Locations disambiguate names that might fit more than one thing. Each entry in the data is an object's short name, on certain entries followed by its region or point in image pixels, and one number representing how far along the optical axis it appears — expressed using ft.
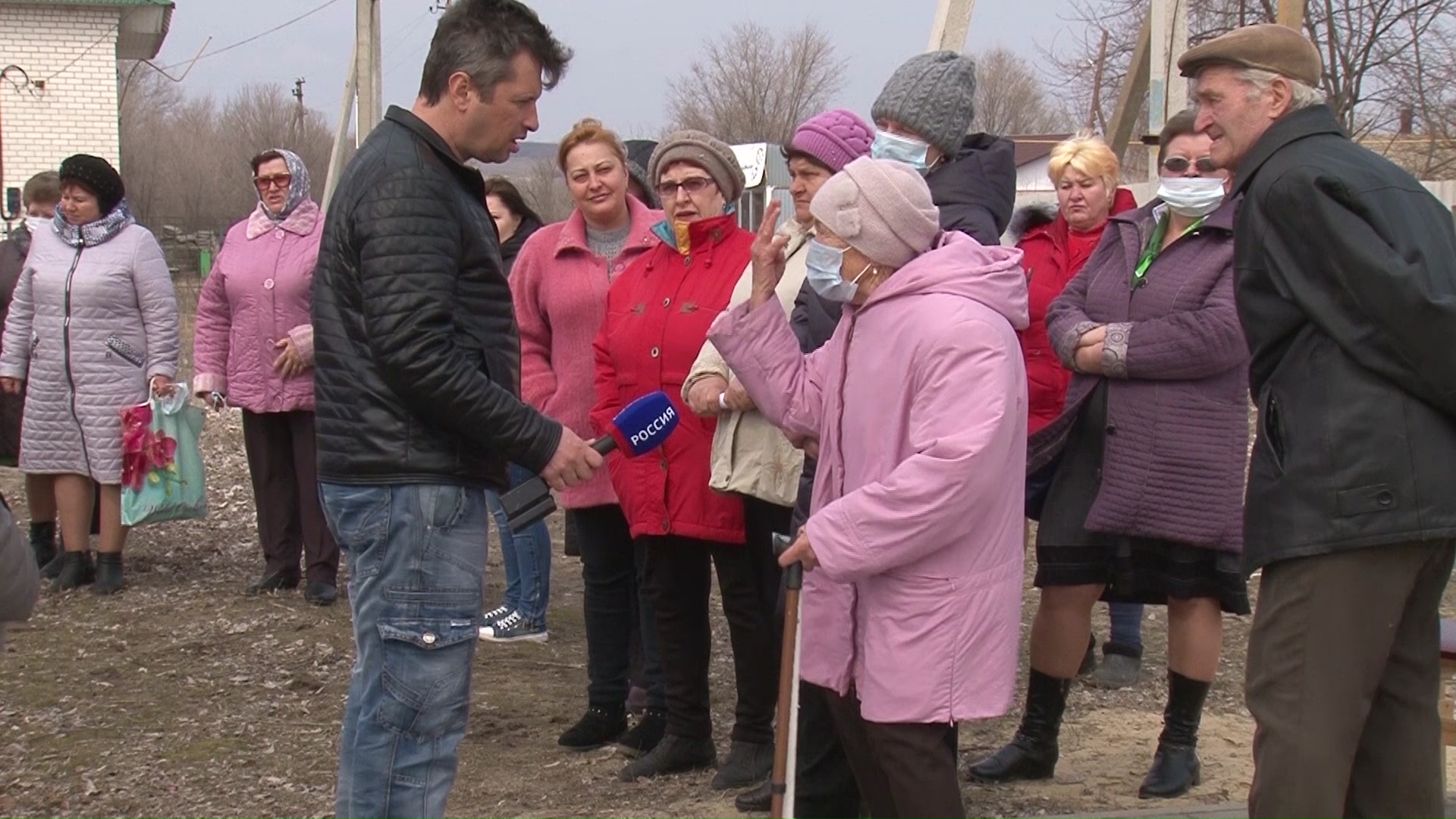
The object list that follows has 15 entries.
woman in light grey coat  24.12
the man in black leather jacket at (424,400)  11.20
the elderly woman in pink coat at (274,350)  24.00
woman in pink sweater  17.39
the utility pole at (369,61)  53.01
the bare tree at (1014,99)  193.57
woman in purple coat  14.90
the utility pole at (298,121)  213.66
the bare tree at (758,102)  180.96
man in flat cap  10.66
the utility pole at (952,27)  27.48
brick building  77.20
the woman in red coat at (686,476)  15.75
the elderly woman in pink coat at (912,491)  11.22
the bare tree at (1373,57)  70.69
